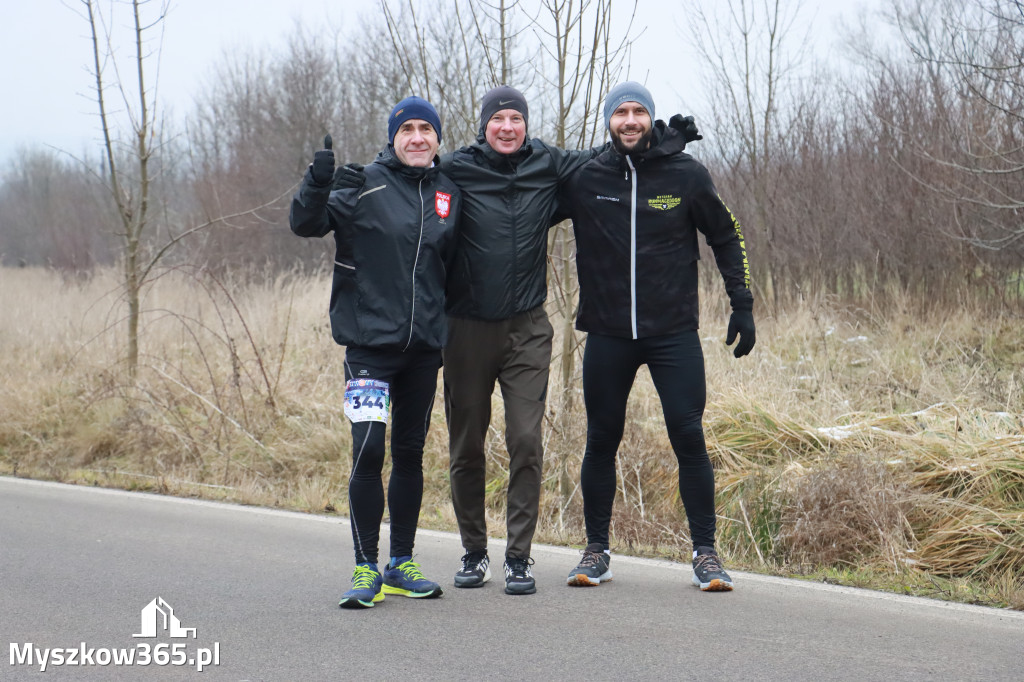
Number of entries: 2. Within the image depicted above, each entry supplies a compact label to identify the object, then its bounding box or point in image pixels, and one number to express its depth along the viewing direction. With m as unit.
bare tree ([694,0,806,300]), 15.30
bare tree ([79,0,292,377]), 10.52
